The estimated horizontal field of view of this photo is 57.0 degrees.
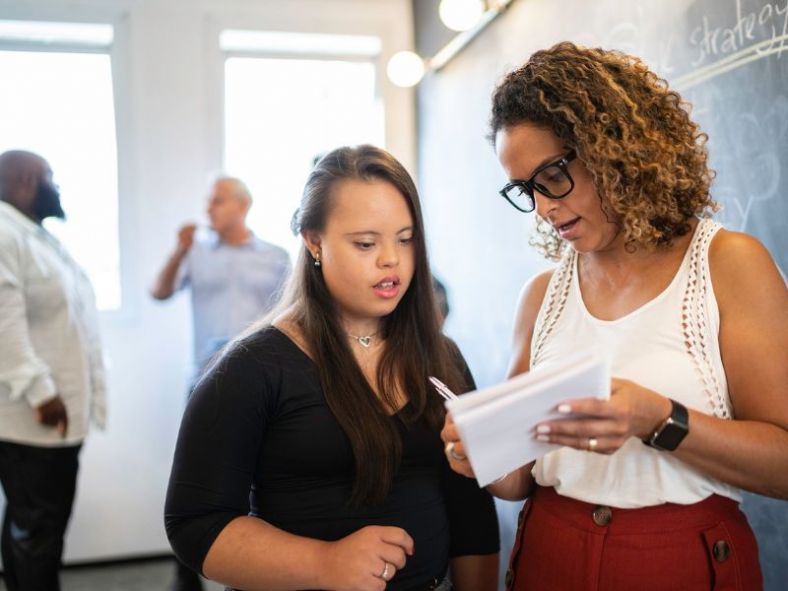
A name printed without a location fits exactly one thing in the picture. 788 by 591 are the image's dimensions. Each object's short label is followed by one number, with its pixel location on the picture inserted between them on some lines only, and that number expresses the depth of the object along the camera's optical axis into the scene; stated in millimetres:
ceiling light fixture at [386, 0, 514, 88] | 3369
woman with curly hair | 957
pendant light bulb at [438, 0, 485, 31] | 2857
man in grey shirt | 3275
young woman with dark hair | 1080
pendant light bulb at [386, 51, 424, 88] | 3434
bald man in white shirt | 2379
